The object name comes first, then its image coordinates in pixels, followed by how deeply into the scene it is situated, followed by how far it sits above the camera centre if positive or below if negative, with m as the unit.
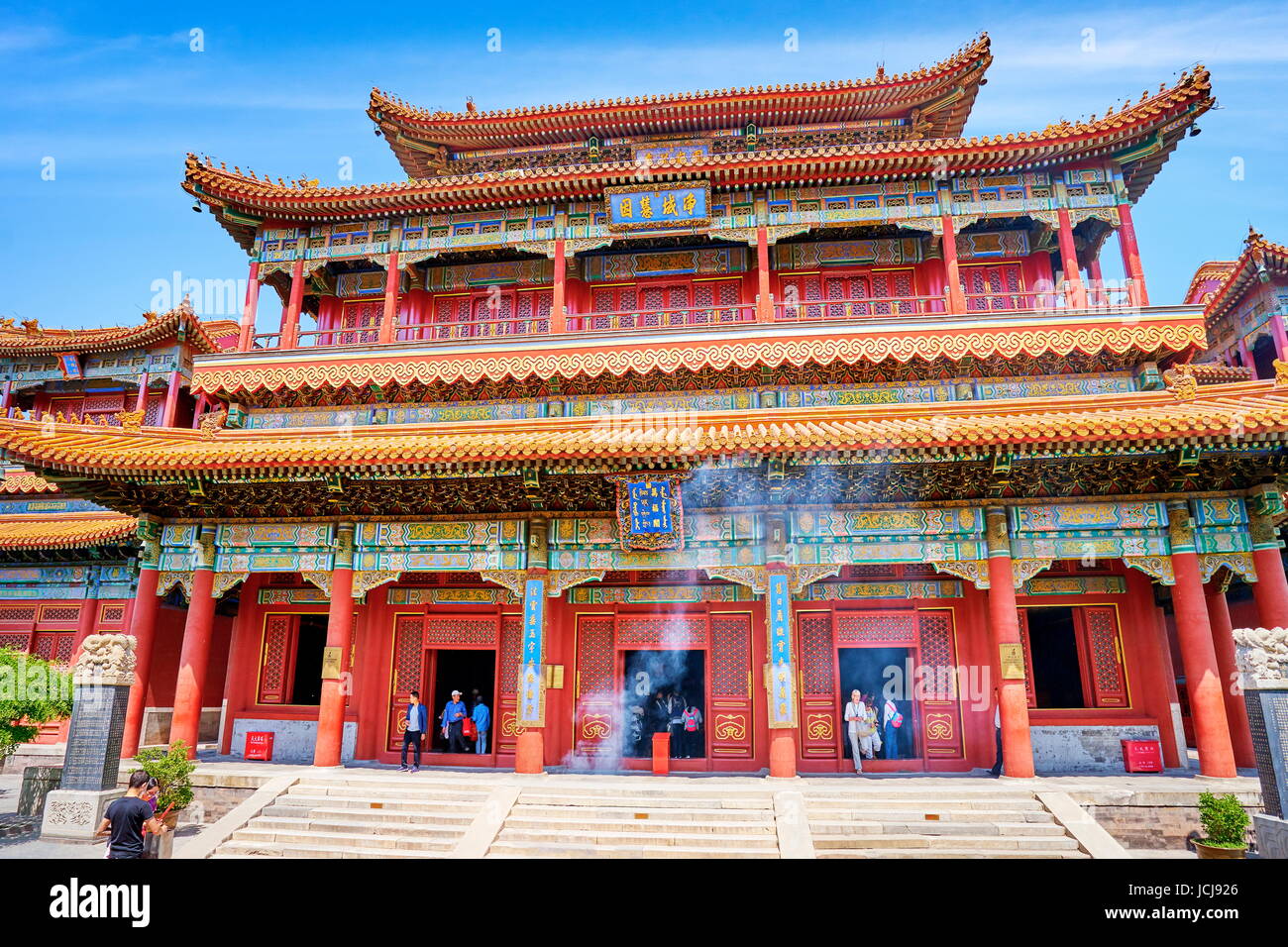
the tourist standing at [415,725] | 12.06 -0.88
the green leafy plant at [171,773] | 9.55 -1.30
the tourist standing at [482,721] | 13.10 -0.89
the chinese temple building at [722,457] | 10.95 +2.95
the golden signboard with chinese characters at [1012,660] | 10.75 +0.11
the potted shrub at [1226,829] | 8.57 -1.85
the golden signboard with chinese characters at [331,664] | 11.78 +0.10
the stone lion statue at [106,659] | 9.86 +0.17
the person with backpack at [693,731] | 12.99 -1.09
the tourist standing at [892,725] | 12.57 -0.95
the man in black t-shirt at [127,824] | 6.92 -1.41
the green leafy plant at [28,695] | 9.65 -0.31
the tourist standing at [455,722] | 12.96 -0.90
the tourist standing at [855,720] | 12.08 -0.83
